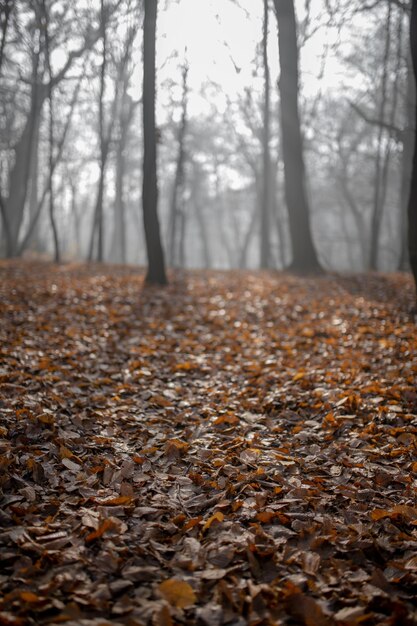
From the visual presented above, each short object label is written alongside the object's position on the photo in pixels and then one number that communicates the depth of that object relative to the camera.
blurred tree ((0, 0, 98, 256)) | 12.80
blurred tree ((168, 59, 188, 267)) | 15.66
